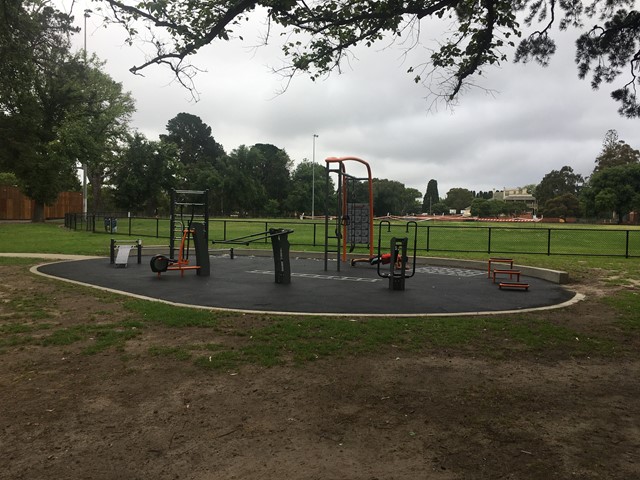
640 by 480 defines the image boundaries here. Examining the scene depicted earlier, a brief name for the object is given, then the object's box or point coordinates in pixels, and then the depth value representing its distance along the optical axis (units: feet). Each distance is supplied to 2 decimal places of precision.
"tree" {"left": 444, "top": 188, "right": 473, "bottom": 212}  501.03
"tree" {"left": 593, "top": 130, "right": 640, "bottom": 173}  319.06
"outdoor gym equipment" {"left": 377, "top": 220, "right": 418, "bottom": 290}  31.35
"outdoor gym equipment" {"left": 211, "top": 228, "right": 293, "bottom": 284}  33.88
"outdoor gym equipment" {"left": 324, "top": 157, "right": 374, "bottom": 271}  44.52
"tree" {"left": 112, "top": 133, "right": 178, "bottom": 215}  184.34
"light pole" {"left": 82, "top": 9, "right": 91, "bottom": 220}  123.62
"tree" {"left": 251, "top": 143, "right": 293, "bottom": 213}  288.92
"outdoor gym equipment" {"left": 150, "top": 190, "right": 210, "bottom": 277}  36.11
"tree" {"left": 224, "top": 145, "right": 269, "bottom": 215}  257.34
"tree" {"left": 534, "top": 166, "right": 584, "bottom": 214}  357.00
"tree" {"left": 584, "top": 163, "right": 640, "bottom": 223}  247.91
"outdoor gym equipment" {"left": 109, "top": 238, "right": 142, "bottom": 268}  41.81
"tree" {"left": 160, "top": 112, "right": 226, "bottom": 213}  284.00
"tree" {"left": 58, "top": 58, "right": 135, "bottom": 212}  129.39
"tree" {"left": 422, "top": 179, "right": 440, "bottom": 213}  494.55
